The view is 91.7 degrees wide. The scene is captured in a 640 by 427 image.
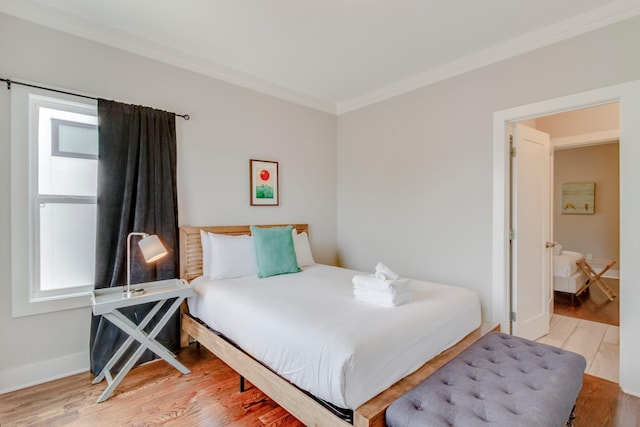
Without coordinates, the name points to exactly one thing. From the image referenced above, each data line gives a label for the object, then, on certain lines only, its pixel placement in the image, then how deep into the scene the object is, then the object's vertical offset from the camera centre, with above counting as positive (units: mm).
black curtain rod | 2120 +896
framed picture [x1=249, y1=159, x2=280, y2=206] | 3422 +336
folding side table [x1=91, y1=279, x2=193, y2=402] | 2100 -744
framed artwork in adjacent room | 5922 +304
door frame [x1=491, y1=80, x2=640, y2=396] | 2109 +73
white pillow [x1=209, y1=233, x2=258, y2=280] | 2807 -414
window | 2201 +96
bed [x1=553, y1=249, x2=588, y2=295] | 4113 -824
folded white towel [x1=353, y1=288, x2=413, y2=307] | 1952 -550
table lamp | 2217 -277
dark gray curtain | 2434 +82
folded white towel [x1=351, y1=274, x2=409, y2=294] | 1974 -471
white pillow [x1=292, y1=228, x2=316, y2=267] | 3380 -406
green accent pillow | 2895 -377
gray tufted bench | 1283 -837
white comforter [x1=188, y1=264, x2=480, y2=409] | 1454 -659
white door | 2828 -182
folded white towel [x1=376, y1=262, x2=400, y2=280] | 2098 -415
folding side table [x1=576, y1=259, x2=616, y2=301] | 4430 -976
